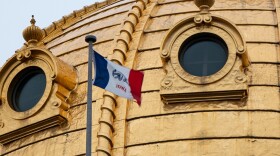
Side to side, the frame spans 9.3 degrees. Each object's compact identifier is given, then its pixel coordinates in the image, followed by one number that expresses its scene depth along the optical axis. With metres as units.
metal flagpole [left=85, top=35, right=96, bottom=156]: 34.31
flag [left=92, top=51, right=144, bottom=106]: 36.41
